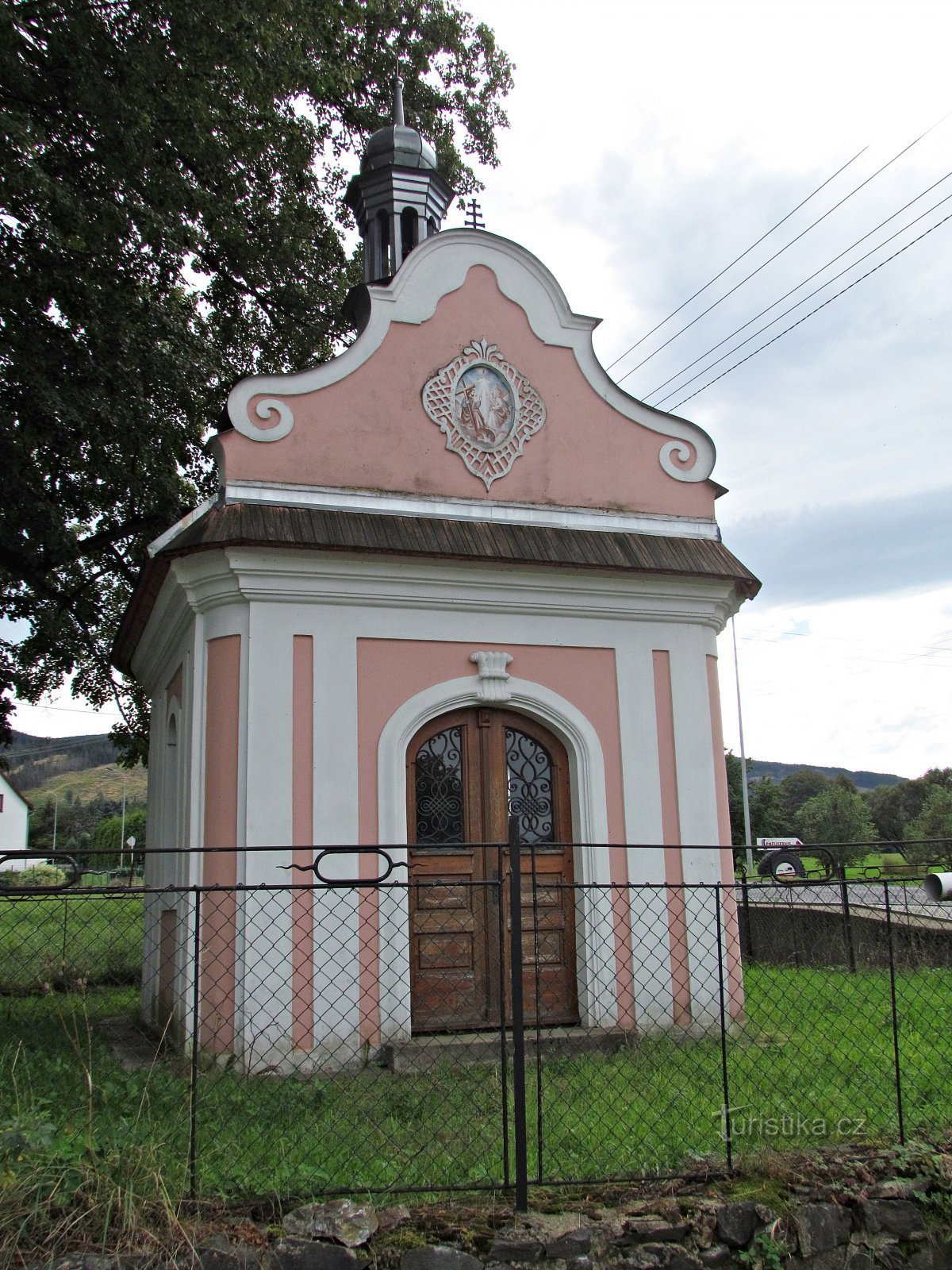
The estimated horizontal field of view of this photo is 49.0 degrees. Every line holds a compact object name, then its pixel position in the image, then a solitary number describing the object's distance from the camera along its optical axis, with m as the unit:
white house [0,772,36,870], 67.00
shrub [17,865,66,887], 14.16
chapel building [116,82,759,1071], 7.91
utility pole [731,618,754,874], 38.03
